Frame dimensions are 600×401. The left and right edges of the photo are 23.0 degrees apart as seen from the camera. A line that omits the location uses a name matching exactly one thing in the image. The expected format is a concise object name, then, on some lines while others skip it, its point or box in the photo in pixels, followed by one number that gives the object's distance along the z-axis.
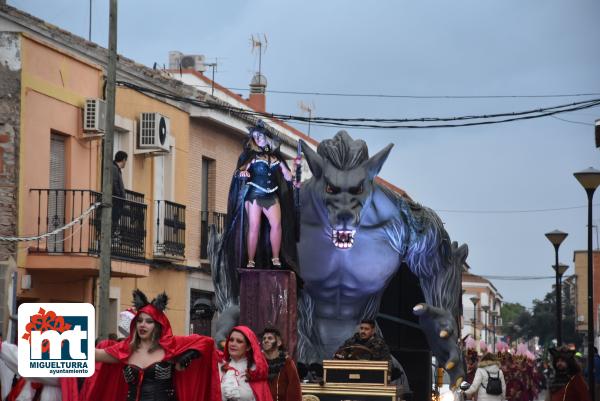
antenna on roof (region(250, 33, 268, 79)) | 43.00
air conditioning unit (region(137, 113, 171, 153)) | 30.73
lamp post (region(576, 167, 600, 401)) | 25.49
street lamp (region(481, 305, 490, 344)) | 119.19
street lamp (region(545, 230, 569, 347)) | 34.66
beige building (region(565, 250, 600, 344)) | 87.00
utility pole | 21.75
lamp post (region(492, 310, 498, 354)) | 139.04
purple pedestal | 16.88
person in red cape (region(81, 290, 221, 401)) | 10.46
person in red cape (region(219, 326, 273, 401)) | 11.81
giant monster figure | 22.59
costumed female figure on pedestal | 17.53
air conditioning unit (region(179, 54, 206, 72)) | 44.59
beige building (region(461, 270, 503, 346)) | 130.88
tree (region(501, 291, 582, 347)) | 139.00
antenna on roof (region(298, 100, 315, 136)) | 49.99
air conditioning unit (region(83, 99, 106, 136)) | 27.58
